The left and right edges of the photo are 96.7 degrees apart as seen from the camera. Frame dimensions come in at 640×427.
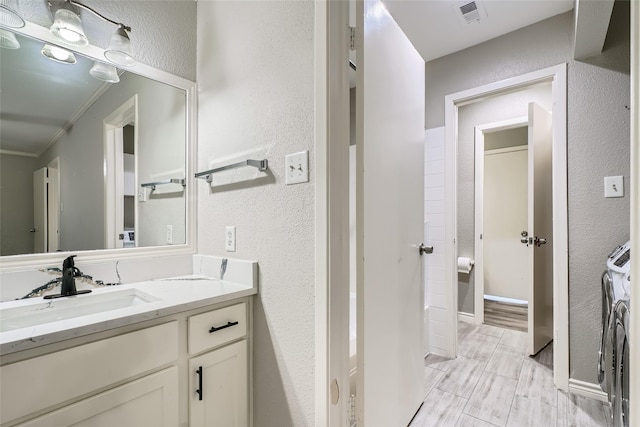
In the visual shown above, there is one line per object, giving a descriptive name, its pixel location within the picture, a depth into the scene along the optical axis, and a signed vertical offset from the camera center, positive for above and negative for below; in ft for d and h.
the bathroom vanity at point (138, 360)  2.25 -1.38
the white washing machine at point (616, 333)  3.72 -1.78
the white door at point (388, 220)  3.56 -0.11
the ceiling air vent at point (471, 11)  6.00 +4.39
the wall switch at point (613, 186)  5.33 +0.49
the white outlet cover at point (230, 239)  4.15 -0.37
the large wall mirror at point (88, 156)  3.45 +0.83
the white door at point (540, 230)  7.30 -0.48
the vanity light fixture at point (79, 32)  3.52 +2.34
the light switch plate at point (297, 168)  3.24 +0.53
